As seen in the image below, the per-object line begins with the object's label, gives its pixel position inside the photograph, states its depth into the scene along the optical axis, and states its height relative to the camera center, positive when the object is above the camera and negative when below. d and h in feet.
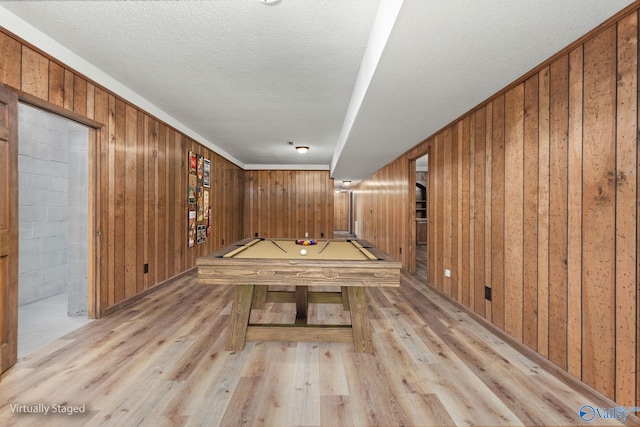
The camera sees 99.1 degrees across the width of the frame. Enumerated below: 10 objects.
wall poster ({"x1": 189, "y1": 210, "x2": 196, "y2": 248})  15.25 -0.99
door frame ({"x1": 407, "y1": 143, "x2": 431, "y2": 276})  15.93 +0.18
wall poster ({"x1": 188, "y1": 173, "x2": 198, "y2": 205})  15.25 +1.29
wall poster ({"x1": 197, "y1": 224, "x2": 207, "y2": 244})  16.39 -1.40
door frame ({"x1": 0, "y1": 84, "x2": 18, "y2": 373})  5.96 -0.50
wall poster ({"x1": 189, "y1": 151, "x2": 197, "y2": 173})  15.26 +2.79
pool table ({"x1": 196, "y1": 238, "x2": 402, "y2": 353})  6.24 -1.54
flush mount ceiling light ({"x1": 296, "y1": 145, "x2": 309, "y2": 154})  18.88 +4.38
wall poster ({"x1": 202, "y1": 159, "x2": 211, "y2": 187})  17.26 +2.37
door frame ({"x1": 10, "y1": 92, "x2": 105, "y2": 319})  8.95 -0.70
